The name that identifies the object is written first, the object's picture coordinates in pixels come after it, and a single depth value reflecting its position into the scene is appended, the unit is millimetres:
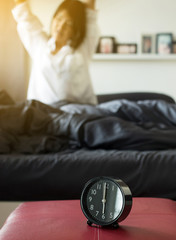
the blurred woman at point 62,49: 2902
